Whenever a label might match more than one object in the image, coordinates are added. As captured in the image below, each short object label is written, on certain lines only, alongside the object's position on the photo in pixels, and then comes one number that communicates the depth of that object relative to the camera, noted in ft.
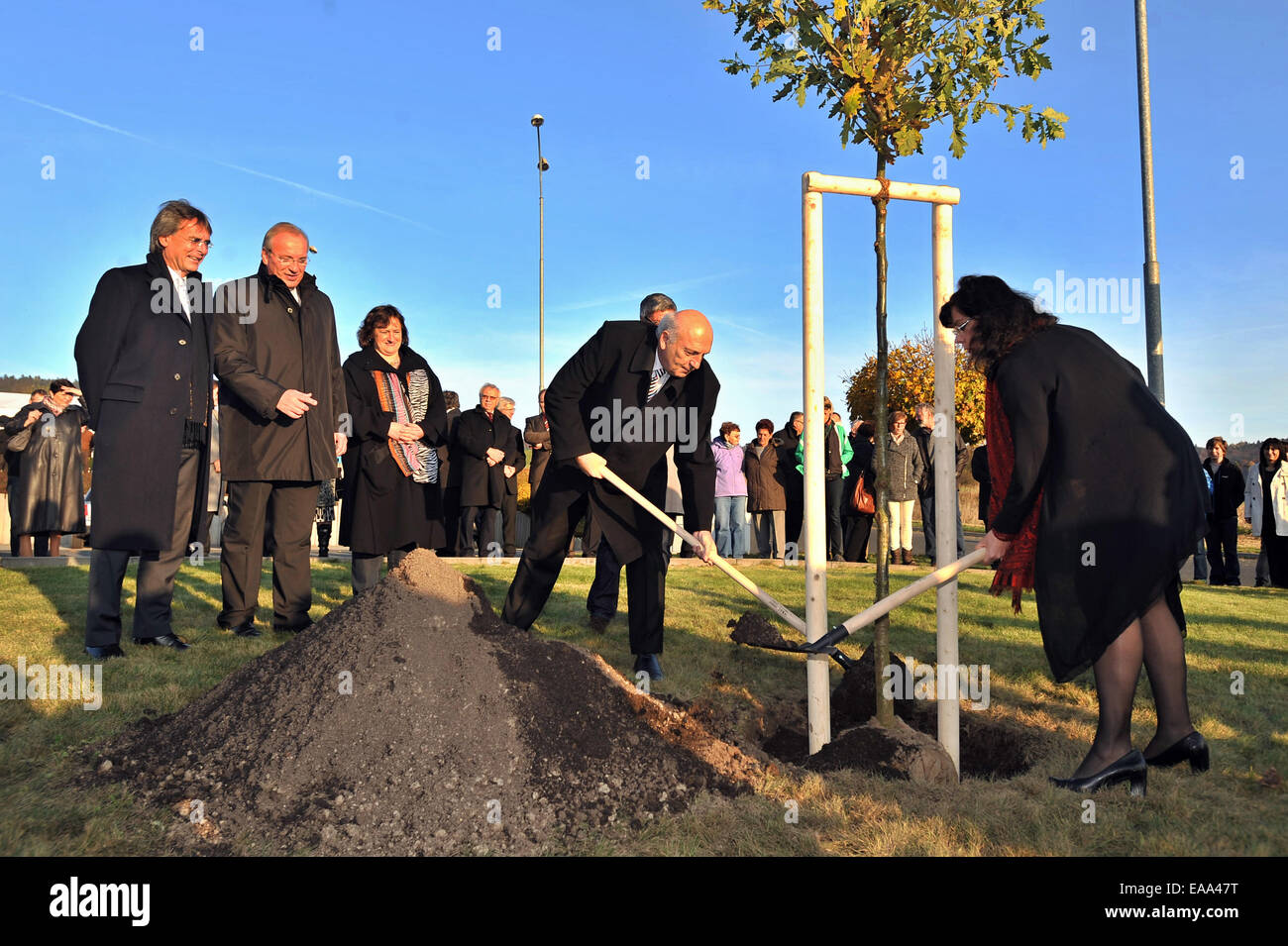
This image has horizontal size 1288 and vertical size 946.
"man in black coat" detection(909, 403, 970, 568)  33.91
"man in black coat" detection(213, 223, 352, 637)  16.89
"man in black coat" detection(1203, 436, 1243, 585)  37.09
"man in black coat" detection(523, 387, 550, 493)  37.09
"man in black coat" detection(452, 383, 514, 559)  32.78
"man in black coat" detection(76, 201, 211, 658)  15.57
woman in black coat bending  10.50
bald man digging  15.58
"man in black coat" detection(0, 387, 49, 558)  32.19
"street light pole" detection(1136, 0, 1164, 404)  34.06
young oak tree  12.35
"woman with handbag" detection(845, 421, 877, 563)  35.37
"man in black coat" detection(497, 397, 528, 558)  35.24
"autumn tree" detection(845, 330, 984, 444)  90.68
